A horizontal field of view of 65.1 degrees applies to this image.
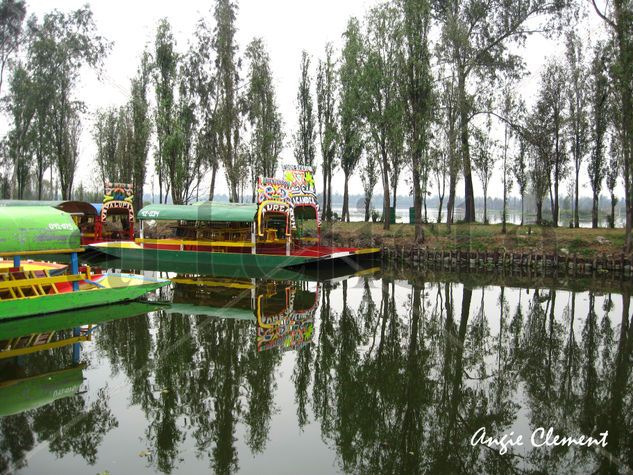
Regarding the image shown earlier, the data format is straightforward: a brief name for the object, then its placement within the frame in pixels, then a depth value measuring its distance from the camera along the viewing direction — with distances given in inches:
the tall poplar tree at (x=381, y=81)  1152.2
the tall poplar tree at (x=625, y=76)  837.8
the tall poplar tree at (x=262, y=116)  1428.4
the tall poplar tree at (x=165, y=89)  1353.0
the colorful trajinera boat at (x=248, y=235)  911.7
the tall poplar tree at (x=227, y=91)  1333.7
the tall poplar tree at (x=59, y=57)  1317.7
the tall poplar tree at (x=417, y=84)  1032.8
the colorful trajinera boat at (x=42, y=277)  510.5
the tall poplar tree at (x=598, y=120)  1013.7
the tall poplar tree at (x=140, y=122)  1543.2
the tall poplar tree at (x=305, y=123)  1531.7
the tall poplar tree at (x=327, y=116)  1464.1
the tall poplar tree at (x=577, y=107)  1127.6
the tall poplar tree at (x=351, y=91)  1246.3
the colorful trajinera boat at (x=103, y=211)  1132.5
